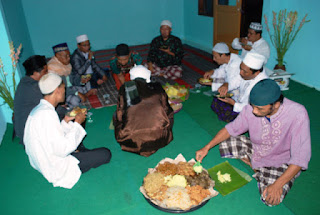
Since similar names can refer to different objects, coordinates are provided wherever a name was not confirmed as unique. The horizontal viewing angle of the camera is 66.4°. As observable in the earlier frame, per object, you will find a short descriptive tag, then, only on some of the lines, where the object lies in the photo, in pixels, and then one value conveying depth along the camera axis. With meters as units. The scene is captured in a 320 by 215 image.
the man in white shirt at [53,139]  2.24
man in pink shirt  2.00
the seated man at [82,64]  4.70
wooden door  6.00
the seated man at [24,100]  3.01
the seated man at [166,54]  5.36
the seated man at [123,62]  4.34
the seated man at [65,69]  4.19
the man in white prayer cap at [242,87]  2.87
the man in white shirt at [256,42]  4.33
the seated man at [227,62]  3.59
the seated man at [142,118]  2.78
